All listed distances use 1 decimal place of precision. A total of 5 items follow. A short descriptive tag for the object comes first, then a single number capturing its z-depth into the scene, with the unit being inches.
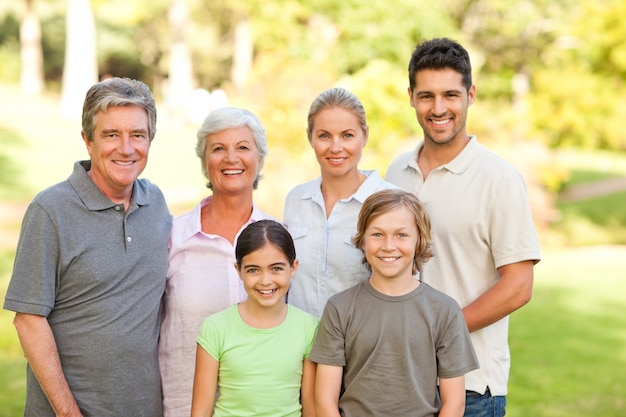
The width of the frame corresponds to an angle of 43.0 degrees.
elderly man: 122.5
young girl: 128.0
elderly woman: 138.9
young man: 130.7
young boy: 123.3
